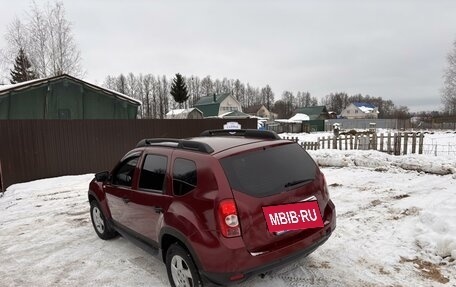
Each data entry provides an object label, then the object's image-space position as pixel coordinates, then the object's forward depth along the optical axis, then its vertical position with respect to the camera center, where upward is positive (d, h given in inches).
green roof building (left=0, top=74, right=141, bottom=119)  561.9 +32.0
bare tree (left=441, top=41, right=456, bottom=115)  1660.9 +106.5
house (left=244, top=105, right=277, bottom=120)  3403.1 +32.5
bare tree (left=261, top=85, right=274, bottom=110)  4475.9 +288.5
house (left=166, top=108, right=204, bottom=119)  1713.8 +16.2
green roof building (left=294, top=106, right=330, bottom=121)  2619.3 +30.5
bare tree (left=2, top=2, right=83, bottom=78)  1063.6 +240.7
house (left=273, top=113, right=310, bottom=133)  2007.9 -65.5
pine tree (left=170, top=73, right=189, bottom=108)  2139.5 +179.5
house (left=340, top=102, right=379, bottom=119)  3491.1 +48.8
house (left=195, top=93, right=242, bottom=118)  2193.7 +86.3
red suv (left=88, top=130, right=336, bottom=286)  109.4 -33.7
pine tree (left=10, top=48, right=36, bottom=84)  1137.2 +186.3
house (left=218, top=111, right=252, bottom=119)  1999.5 +14.9
